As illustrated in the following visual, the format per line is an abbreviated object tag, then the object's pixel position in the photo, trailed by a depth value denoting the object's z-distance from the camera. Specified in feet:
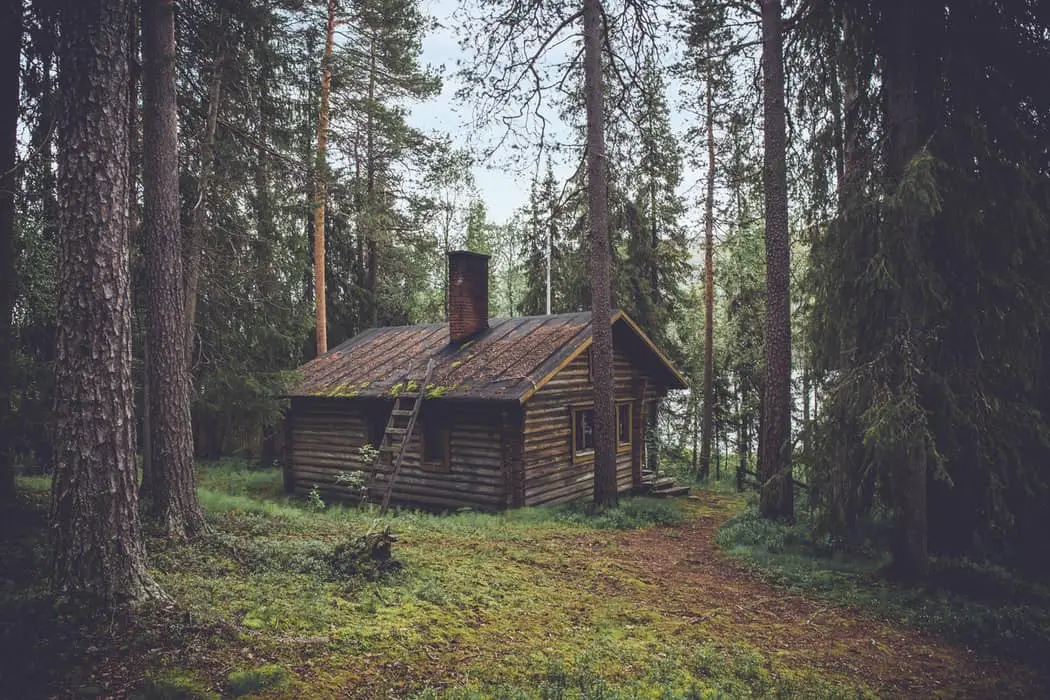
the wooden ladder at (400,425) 43.04
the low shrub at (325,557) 23.09
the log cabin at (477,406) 46.75
